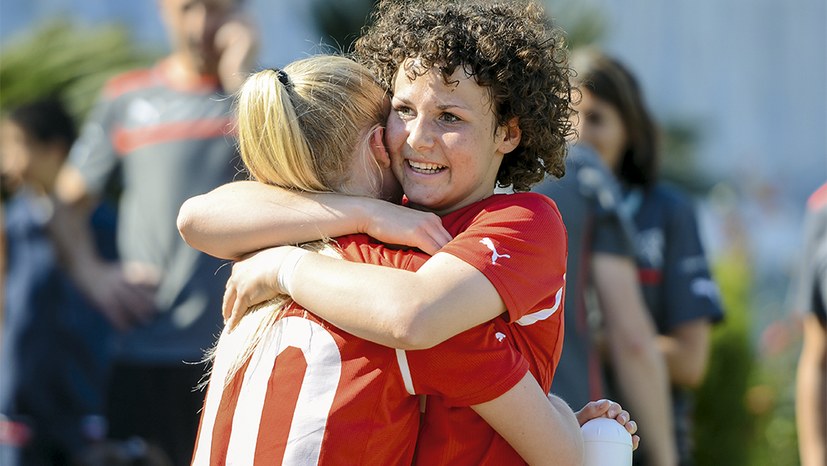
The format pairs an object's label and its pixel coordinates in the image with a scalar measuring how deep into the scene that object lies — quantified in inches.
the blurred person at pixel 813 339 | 330.6
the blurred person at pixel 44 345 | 470.3
